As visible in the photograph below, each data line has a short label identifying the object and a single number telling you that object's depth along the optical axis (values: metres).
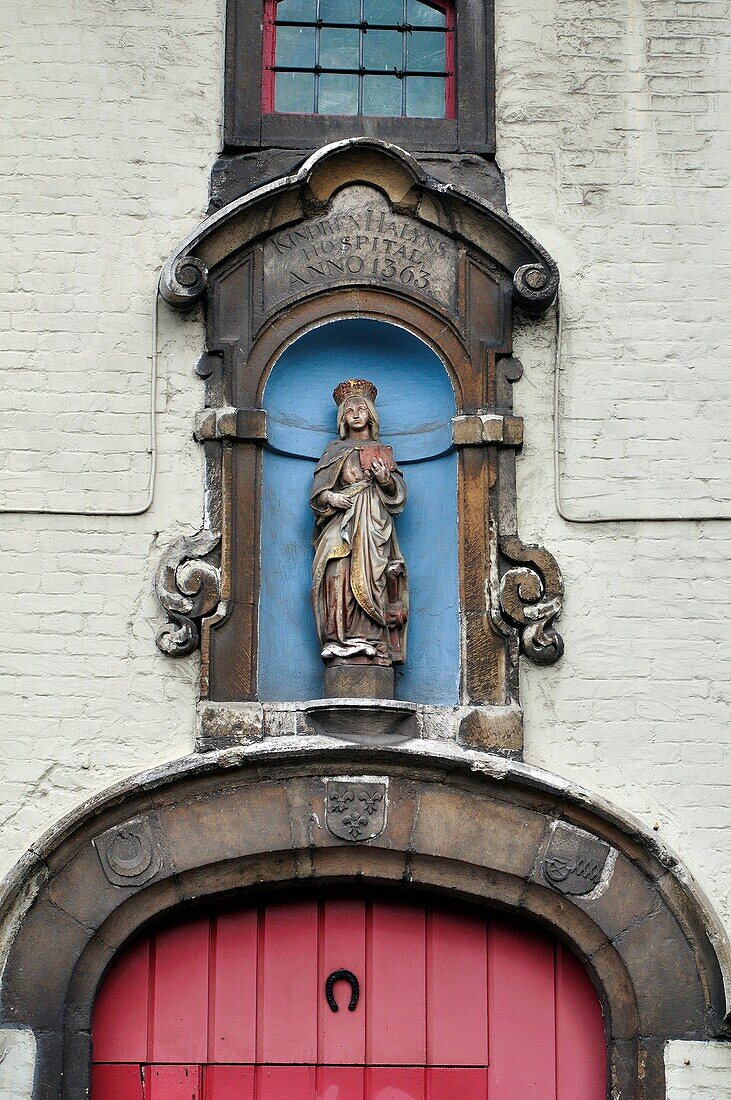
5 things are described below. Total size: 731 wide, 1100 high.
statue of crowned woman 12.51
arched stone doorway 11.99
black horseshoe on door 12.41
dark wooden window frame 13.65
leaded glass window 13.98
